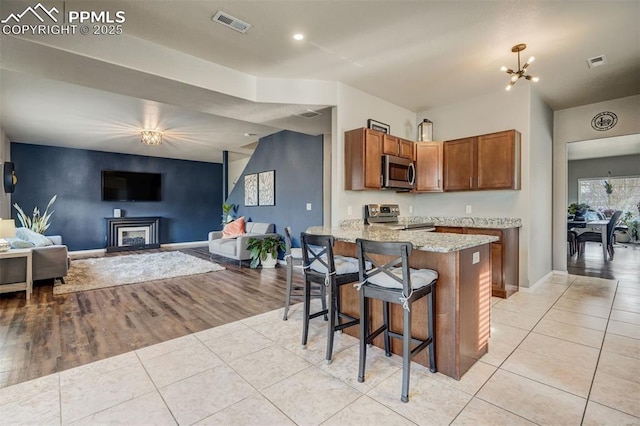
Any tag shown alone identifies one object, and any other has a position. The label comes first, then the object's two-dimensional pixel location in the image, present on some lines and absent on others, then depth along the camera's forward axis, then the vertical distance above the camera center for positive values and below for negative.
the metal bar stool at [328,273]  2.30 -0.49
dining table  6.27 -0.29
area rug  4.71 -1.05
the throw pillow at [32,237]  4.77 -0.41
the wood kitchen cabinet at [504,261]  3.86 -0.62
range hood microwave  4.09 +0.57
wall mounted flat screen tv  8.15 +0.73
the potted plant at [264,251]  5.86 -0.73
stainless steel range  4.26 -0.08
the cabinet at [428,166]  4.70 +0.72
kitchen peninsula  2.11 -0.65
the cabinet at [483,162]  4.03 +0.71
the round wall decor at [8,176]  5.48 +0.66
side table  3.93 -0.85
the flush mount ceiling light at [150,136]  5.82 +1.45
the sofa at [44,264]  4.03 -0.73
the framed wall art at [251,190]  7.09 +0.55
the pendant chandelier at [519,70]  3.05 +1.46
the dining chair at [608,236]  6.35 -0.48
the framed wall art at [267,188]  6.56 +0.53
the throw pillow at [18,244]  4.27 -0.44
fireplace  8.16 -0.56
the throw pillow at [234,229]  6.87 -0.37
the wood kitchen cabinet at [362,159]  3.82 +0.68
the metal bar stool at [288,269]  3.15 -0.59
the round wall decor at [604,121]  4.66 +1.42
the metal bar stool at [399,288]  1.88 -0.50
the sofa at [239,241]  5.96 -0.60
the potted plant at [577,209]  8.32 +0.11
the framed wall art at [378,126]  4.29 +1.25
